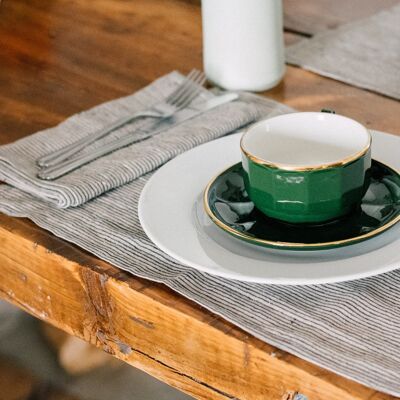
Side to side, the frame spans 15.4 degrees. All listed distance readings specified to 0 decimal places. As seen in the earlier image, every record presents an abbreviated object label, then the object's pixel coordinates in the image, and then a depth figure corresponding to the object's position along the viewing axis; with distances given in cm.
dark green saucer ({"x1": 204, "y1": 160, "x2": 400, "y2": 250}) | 114
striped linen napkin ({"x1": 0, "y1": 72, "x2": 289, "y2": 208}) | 132
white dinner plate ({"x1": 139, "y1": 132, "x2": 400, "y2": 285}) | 112
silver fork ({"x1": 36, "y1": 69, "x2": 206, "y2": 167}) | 138
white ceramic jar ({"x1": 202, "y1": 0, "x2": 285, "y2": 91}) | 151
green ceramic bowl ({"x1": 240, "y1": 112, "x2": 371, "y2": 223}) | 115
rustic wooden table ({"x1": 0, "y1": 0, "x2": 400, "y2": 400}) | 114
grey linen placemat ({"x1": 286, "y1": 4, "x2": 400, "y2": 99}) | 156
